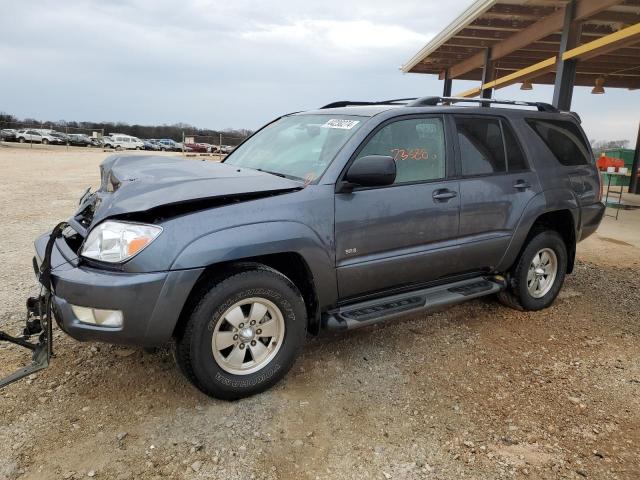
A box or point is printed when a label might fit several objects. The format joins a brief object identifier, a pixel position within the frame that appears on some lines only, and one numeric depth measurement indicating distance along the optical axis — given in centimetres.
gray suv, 260
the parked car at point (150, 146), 5347
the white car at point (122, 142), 5016
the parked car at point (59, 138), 4608
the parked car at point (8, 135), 4243
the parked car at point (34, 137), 4322
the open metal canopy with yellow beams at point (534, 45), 906
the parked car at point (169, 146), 5403
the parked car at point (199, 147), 4325
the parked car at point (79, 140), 4806
